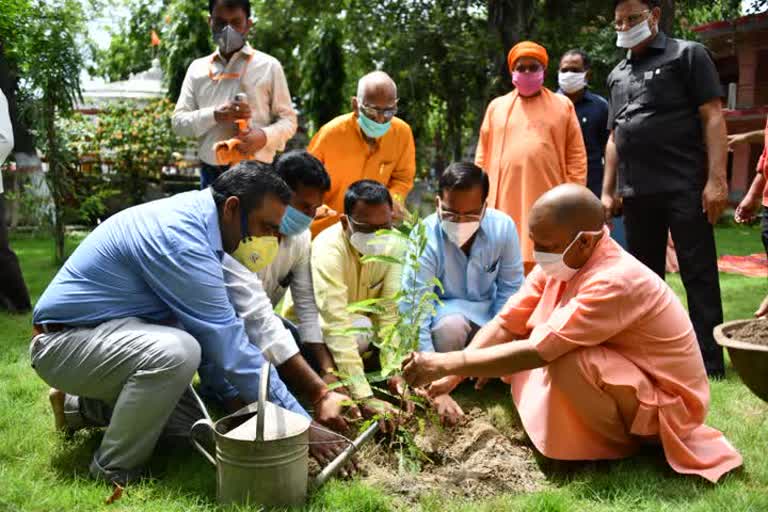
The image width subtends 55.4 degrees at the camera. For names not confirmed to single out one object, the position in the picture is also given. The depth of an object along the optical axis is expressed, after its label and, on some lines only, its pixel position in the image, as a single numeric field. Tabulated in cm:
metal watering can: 259
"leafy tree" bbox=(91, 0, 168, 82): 3018
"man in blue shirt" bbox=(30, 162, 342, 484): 292
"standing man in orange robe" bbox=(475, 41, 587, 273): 549
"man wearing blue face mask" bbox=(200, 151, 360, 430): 338
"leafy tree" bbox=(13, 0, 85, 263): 845
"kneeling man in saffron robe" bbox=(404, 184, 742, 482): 298
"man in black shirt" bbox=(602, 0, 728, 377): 445
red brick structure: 1981
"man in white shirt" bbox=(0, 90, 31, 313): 586
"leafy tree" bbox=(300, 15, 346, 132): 2286
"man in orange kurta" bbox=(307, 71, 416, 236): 505
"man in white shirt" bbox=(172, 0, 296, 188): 481
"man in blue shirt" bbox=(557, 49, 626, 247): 621
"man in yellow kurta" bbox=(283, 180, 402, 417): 385
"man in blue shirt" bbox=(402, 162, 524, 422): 412
